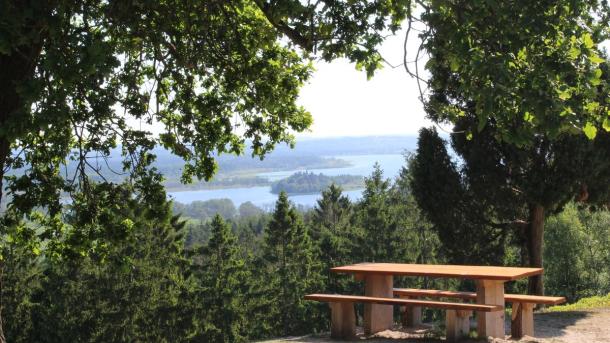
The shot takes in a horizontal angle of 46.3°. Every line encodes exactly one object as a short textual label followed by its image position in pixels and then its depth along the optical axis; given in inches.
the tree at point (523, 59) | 220.5
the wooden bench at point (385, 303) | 386.6
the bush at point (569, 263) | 1904.5
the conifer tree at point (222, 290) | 1802.4
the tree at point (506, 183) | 678.5
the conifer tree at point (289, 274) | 1952.5
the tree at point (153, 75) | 238.8
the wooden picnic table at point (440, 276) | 390.0
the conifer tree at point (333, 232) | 1972.2
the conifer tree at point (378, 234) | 1948.8
